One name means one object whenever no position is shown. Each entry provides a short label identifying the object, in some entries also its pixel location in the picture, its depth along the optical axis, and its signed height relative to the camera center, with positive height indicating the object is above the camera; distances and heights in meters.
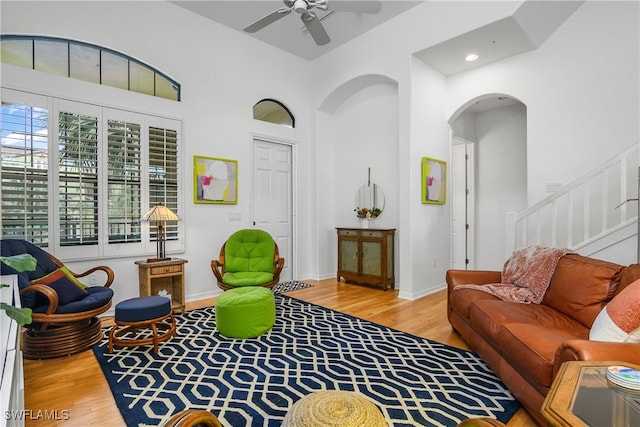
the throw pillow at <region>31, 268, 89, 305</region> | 2.80 -0.60
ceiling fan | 3.20 +1.96
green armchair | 4.06 -0.60
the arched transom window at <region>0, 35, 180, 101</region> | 3.41 +1.66
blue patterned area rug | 1.99 -1.14
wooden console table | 5.03 -0.66
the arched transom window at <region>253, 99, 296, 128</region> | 5.33 +1.62
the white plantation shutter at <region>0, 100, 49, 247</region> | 3.22 +0.40
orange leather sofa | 1.61 -0.71
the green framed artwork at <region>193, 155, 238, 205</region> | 4.51 +0.45
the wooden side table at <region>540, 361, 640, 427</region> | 0.97 -0.59
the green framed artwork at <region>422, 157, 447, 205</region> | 4.75 +0.46
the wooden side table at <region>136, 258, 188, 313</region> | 3.69 -0.75
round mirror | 5.48 +0.19
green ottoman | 3.04 -0.91
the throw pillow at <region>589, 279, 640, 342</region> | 1.62 -0.53
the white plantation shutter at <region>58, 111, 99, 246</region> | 3.53 +0.37
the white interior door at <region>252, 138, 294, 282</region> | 5.29 +0.30
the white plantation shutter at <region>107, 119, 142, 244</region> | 3.84 +0.38
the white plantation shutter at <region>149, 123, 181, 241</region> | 4.14 +0.53
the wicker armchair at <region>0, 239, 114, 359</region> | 2.64 -0.76
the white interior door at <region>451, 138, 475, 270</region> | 6.24 +0.01
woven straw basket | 1.13 -0.69
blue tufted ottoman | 2.76 -0.85
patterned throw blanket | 2.81 -0.56
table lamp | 3.71 -0.06
